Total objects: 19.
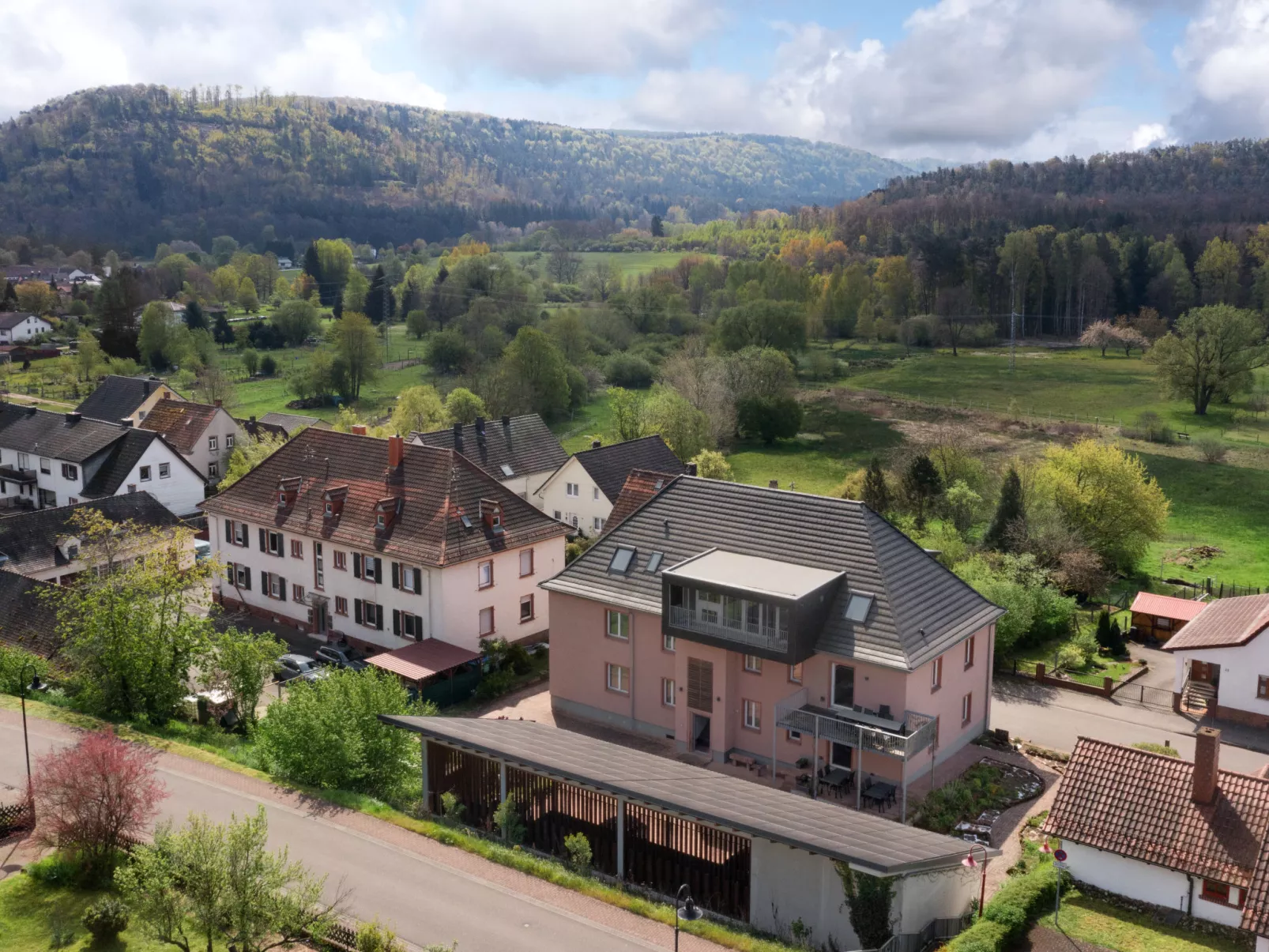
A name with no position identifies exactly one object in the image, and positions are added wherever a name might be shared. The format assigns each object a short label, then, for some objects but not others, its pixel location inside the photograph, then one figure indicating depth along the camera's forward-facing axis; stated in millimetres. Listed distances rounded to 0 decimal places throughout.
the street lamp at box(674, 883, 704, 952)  16891
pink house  31125
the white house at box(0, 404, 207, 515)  63031
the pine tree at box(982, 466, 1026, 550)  51438
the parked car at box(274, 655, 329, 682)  40031
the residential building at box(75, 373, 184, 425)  76438
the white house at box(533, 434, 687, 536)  56969
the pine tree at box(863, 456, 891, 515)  57719
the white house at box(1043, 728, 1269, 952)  23969
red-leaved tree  23547
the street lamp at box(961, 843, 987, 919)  22738
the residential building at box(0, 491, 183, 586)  48469
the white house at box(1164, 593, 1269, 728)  36031
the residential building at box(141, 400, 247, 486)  71688
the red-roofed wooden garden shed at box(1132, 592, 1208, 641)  44000
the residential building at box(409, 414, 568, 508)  58094
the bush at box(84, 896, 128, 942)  21844
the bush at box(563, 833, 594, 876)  24578
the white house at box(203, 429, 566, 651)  41812
